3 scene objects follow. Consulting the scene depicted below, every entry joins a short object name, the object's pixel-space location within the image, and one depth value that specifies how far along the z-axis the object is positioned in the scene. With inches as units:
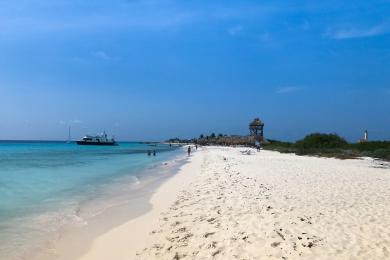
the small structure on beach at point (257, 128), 3745.1
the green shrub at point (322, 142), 2038.9
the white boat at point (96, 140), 5105.3
